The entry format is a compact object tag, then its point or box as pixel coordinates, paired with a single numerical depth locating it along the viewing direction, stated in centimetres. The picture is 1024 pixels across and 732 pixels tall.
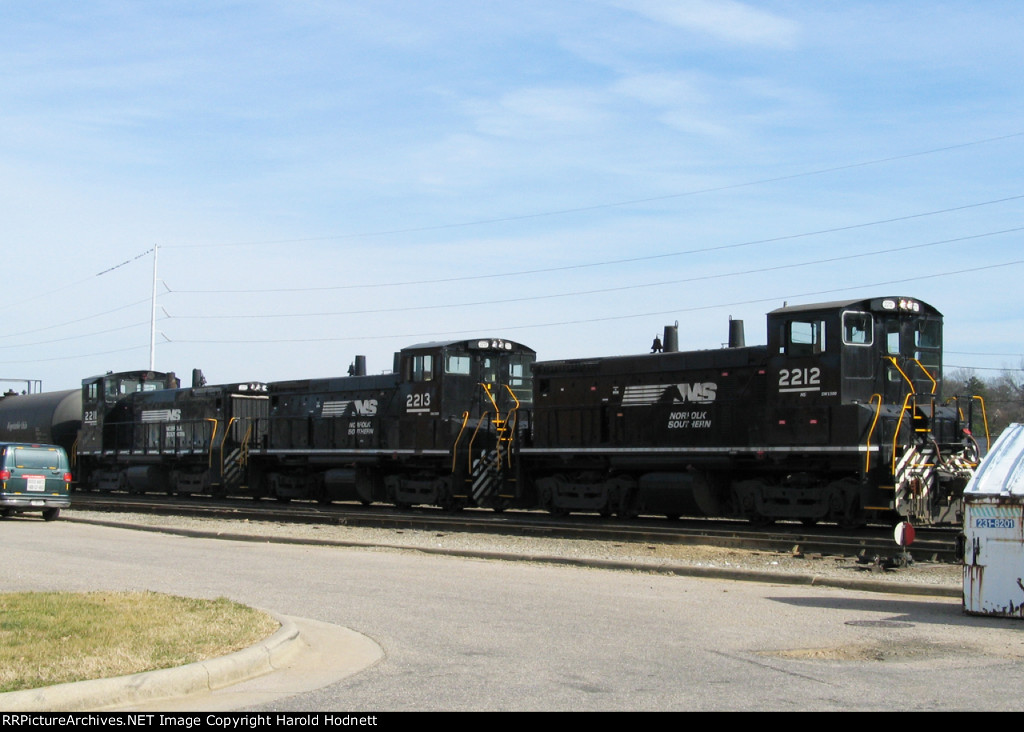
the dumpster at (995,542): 981
